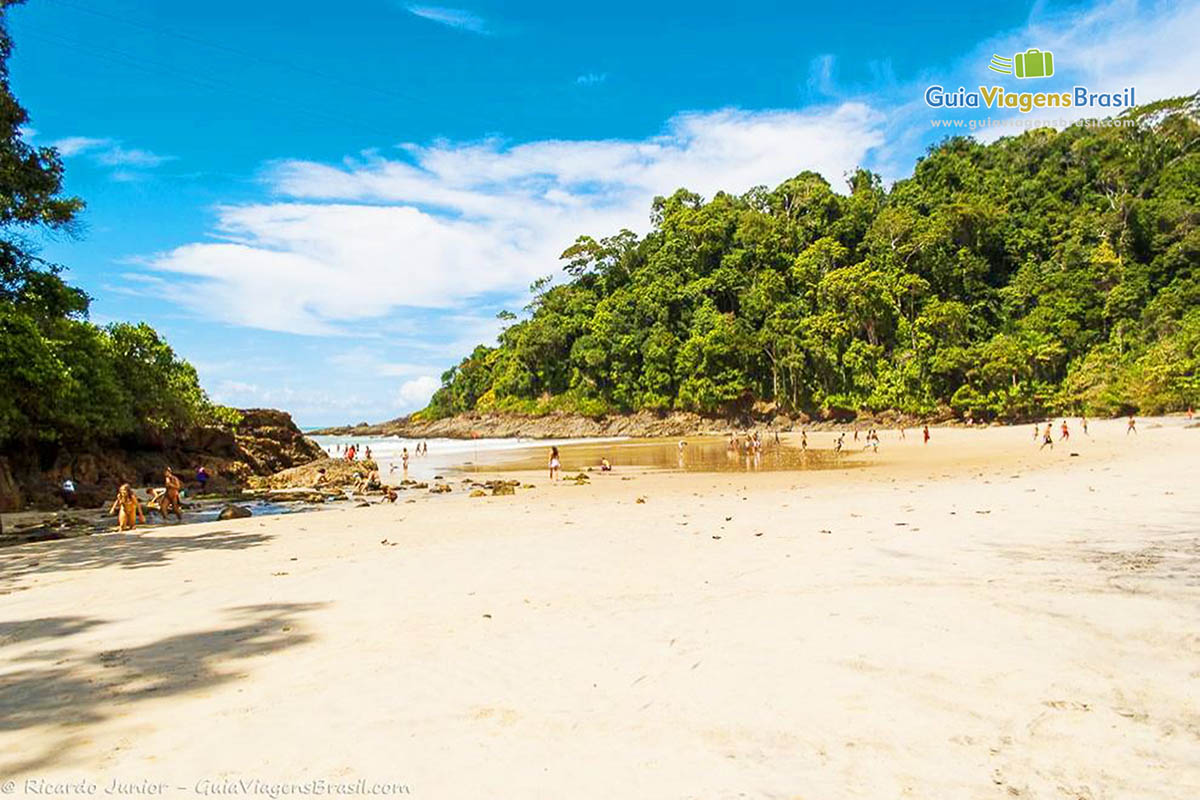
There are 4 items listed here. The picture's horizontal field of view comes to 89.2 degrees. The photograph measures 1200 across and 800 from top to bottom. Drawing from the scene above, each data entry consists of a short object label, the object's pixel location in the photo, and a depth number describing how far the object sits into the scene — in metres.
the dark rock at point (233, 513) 16.09
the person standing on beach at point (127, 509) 14.38
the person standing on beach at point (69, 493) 19.77
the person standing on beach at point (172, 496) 16.94
